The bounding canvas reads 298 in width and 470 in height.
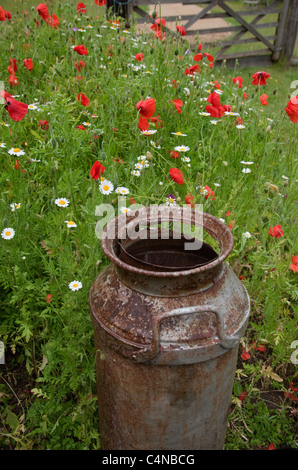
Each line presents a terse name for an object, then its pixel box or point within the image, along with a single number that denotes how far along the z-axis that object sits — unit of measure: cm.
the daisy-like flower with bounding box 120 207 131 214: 236
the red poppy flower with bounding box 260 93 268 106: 326
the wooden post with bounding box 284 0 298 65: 810
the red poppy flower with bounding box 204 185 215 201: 252
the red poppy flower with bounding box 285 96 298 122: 264
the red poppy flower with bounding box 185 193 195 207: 245
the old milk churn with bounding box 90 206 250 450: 155
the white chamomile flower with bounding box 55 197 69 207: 232
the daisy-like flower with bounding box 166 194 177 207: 247
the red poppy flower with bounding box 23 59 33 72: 334
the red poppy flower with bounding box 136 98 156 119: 220
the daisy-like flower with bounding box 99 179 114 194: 235
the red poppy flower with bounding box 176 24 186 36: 366
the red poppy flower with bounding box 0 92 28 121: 216
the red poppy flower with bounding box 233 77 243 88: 361
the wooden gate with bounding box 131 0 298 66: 757
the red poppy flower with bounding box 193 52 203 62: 335
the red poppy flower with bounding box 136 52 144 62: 340
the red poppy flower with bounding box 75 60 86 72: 337
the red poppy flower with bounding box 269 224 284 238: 238
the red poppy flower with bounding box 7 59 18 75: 300
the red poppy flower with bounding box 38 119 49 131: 286
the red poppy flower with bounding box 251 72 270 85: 307
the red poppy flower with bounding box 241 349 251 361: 245
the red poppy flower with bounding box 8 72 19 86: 304
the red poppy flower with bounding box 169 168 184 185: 236
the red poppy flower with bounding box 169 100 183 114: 289
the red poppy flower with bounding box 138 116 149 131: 243
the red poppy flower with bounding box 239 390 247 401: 243
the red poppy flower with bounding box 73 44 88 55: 308
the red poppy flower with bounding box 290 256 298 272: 231
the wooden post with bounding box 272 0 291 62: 811
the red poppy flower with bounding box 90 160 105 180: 194
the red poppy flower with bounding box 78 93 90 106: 284
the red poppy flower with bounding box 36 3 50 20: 329
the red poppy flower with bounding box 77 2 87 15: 403
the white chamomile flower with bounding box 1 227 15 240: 218
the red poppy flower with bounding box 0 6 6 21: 318
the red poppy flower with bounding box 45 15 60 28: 371
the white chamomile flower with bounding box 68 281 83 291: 204
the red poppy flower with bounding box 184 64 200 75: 318
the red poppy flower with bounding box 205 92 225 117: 269
